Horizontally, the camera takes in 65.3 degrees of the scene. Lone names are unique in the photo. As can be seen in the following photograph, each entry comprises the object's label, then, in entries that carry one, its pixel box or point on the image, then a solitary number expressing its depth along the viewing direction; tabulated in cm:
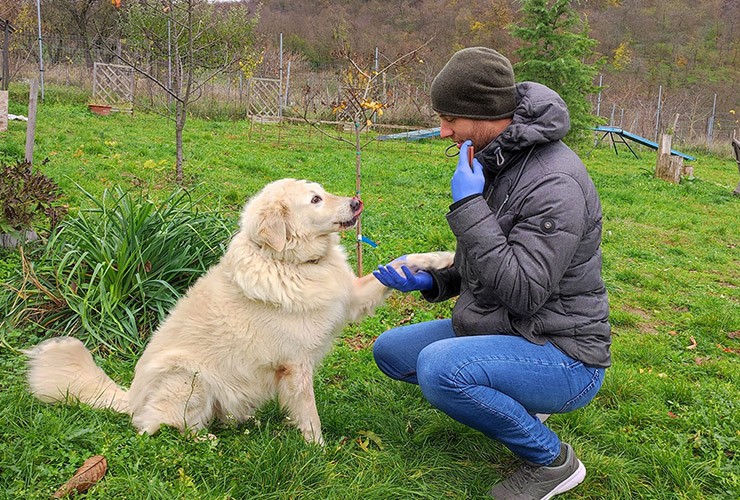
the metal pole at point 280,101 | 2177
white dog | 278
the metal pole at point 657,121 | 2474
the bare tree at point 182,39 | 862
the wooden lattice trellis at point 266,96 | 2200
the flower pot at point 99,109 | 1617
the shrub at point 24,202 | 462
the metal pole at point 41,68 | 1609
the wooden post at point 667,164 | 1316
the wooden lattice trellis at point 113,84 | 1884
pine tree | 1468
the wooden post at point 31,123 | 580
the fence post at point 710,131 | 2254
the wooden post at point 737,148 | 1369
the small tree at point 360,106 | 360
